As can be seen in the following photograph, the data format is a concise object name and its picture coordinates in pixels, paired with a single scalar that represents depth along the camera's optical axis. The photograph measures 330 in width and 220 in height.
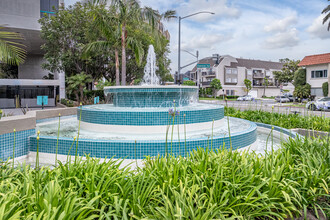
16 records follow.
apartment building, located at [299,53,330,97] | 33.47
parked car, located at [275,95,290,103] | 39.99
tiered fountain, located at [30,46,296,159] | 6.09
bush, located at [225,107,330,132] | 9.38
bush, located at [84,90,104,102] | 26.64
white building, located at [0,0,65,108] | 22.78
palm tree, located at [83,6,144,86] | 15.94
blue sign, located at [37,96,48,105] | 17.66
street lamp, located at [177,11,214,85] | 19.17
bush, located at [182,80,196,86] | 55.12
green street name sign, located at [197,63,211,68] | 22.48
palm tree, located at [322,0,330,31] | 32.12
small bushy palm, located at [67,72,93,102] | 22.47
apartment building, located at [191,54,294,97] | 60.56
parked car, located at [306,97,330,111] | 23.93
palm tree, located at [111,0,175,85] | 15.68
